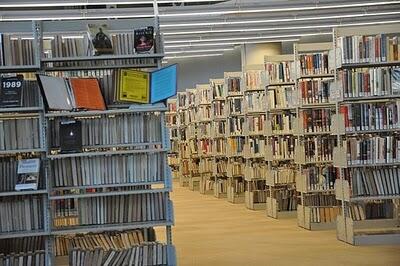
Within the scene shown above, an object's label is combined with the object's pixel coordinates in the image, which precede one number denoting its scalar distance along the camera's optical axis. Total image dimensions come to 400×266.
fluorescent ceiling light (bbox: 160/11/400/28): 15.74
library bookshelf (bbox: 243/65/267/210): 13.52
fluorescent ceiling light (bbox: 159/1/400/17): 14.25
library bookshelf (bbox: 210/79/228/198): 16.30
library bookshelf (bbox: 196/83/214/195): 17.95
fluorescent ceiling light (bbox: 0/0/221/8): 12.63
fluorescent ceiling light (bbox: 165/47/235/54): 22.58
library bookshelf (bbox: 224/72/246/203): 14.84
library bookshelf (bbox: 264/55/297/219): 12.14
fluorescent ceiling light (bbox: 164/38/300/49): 20.38
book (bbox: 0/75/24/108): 6.33
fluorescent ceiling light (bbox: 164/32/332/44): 19.16
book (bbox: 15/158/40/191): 6.32
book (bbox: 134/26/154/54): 6.55
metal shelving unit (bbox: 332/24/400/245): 8.80
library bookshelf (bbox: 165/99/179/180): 23.25
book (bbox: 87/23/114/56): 6.45
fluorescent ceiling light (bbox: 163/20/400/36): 17.28
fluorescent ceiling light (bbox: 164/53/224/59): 24.48
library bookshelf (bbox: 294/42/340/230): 10.52
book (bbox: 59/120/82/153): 6.41
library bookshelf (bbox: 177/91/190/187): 20.92
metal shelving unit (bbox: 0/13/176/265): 6.36
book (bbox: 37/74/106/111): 6.30
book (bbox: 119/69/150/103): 6.53
